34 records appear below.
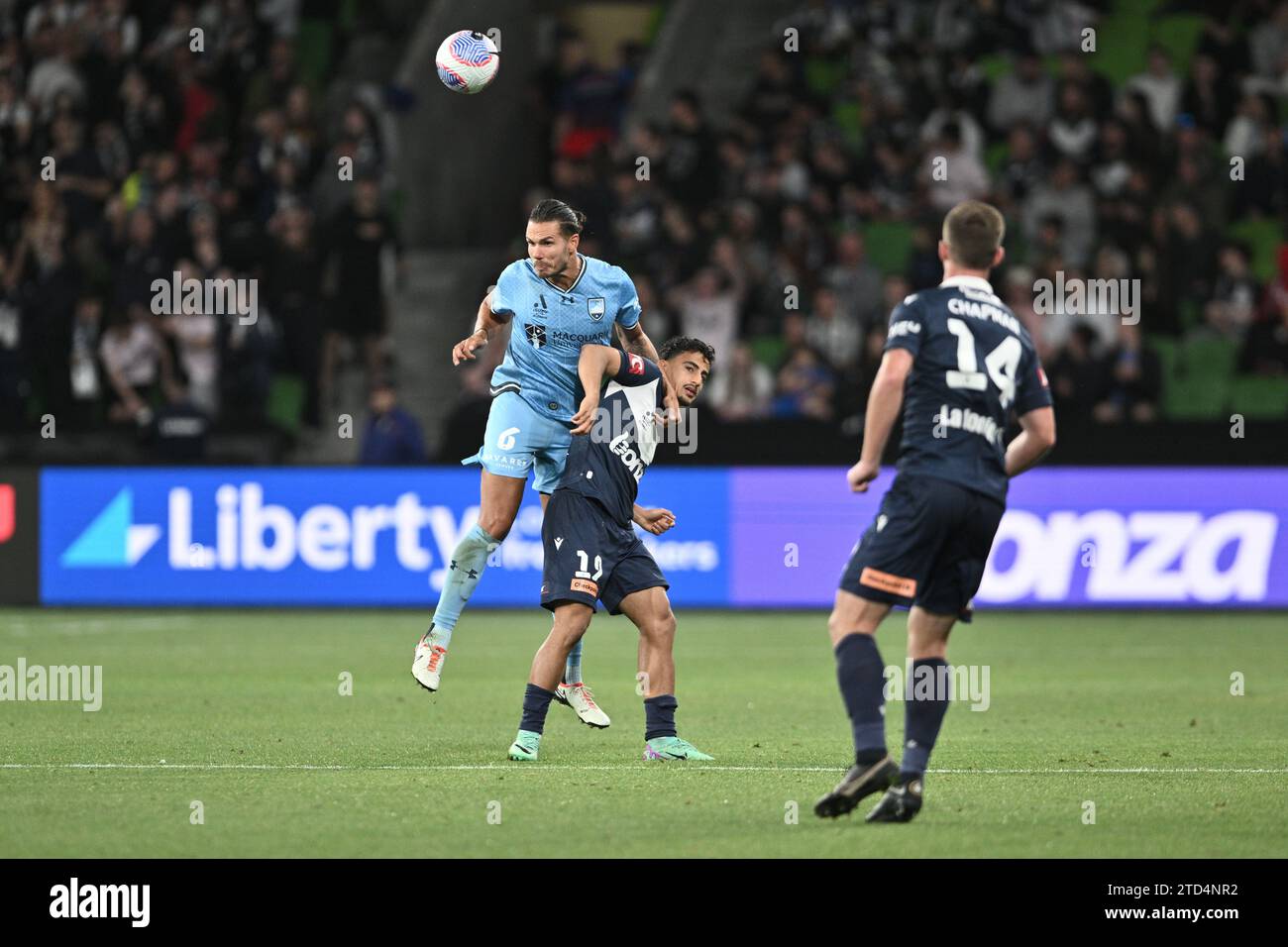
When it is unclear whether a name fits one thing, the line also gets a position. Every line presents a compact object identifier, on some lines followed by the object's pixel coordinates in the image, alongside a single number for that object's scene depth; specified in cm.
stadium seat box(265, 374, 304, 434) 2278
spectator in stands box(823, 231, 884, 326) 2070
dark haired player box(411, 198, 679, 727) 982
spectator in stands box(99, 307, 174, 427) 2177
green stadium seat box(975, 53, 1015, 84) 2312
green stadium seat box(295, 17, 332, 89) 2664
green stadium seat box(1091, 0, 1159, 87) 2372
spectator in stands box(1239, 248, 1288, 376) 1970
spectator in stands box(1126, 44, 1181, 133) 2194
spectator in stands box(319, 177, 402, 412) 2177
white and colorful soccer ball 1147
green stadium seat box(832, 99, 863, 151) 2350
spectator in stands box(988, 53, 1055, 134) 2206
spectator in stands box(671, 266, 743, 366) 2081
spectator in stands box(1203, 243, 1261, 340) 2014
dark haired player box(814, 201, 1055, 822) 750
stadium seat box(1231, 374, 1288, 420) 1970
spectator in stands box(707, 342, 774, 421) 2017
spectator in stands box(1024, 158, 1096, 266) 2105
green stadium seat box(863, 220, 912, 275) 2170
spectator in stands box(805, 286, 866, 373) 2034
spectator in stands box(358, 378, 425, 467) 1975
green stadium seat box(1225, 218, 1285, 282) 2152
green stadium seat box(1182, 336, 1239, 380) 2011
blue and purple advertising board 1820
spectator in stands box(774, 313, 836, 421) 1988
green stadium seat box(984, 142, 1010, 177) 2252
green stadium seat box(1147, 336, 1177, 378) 2022
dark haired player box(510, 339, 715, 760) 926
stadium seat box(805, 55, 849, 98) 2412
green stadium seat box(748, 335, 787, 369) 2119
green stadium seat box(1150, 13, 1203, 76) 2364
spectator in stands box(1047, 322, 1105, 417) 1945
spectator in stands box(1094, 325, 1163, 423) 1944
